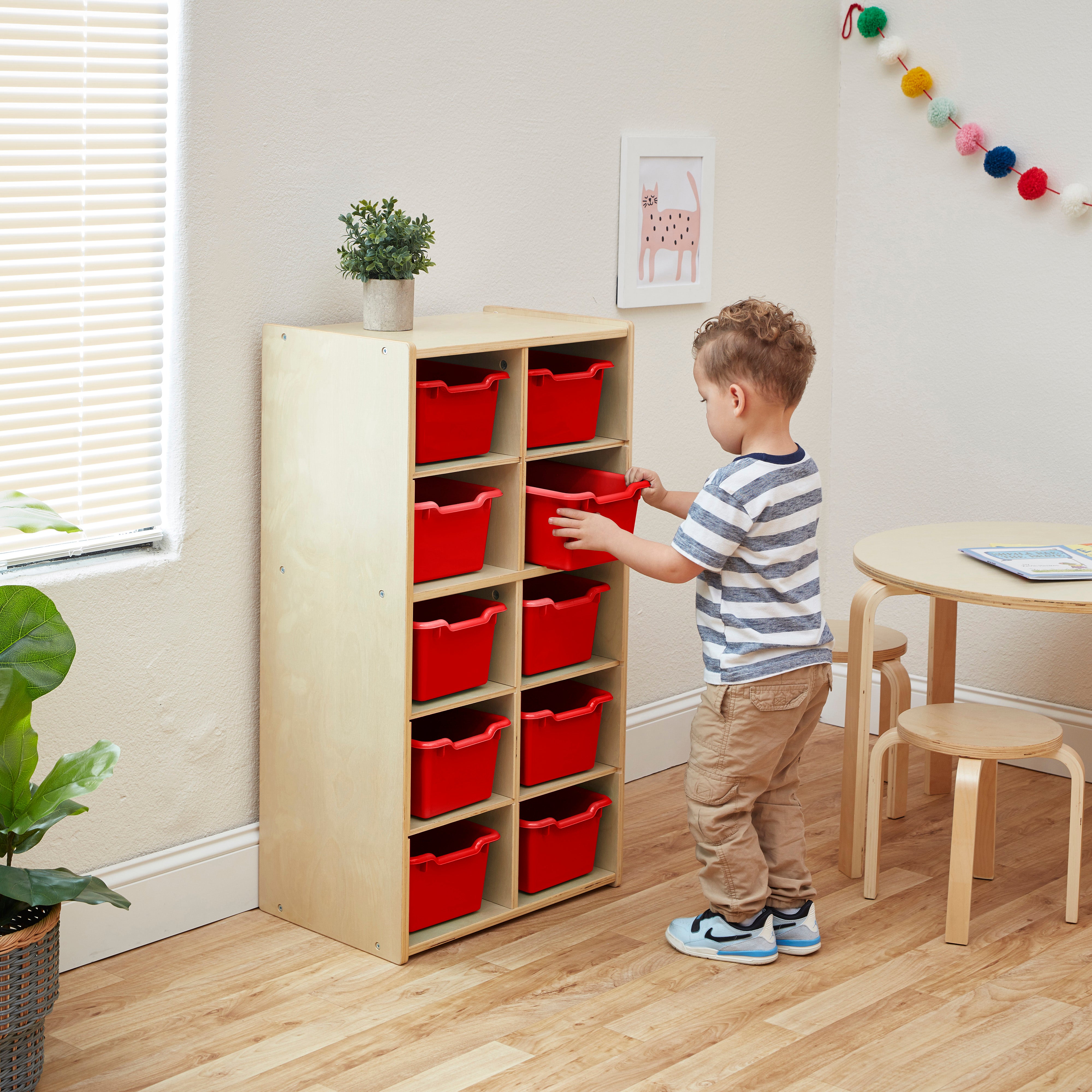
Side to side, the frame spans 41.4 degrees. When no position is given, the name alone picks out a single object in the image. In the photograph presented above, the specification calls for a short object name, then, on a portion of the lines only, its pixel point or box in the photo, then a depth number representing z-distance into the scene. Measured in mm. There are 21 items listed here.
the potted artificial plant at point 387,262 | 2459
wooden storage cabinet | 2359
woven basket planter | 1935
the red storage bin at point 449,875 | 2484
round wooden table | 2570
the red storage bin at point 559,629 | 2584
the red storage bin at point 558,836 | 2676
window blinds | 2232
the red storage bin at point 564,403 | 2527
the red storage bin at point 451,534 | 2373
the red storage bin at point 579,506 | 2527
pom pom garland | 3318
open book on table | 2658
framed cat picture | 3232
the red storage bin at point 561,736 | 2619
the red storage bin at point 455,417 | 2342
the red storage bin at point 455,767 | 2447
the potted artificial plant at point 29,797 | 1932
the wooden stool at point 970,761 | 2553
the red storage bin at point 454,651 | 2400
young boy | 2354
